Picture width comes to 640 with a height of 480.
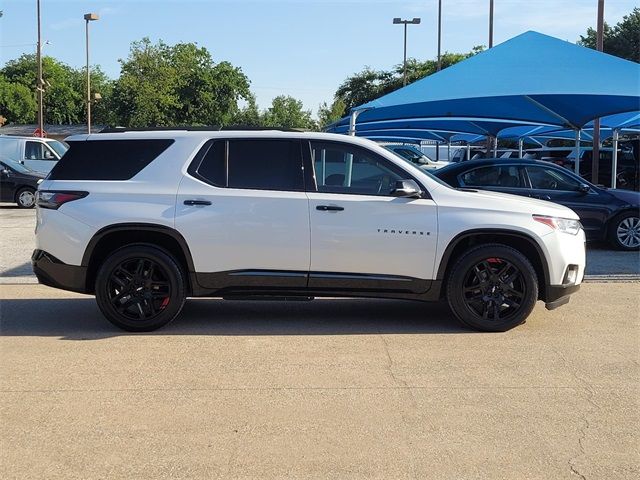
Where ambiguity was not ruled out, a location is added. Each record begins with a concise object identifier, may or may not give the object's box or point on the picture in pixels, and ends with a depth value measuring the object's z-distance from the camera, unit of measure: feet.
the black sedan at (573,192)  40.47
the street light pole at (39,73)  124.06
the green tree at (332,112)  204.74
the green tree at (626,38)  166.71
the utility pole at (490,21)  93.40
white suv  22.26
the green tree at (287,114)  210.38
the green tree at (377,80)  211.41
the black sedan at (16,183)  65.10
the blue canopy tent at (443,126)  72.20
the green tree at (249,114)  225.97
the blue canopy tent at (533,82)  36.78
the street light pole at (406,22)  156.04
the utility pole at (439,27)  139.95
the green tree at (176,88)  189.57
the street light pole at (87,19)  142.51
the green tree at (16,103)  254.27
